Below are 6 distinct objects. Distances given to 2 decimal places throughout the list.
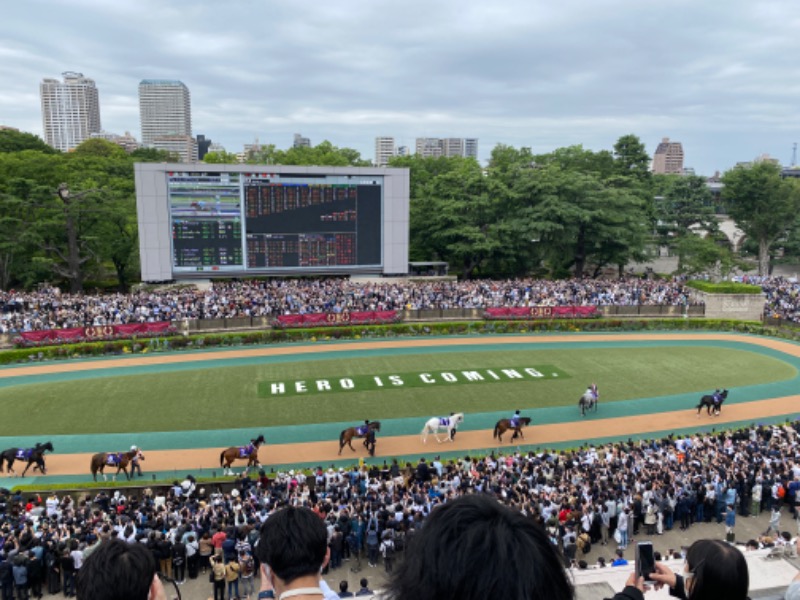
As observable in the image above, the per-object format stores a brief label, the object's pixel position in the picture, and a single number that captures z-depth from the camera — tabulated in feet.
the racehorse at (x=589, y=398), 83.10
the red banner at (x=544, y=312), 133.80
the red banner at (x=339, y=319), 124.67
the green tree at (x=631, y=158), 217.56
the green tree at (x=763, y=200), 211.20
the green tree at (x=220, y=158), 245.69
